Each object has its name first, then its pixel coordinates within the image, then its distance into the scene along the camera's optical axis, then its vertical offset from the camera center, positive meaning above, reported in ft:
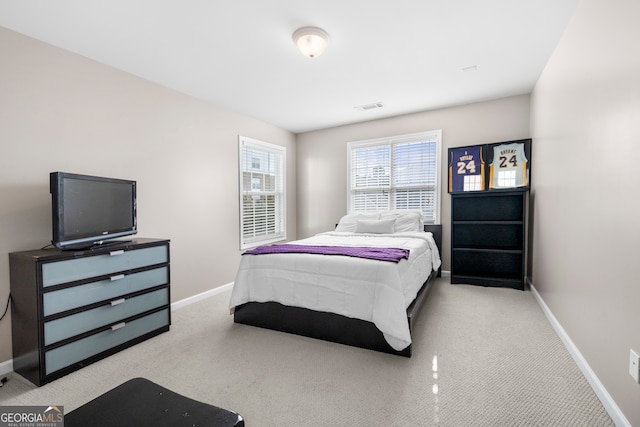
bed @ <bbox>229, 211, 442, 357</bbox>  7.19 -2.33
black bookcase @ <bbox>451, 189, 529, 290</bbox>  12.53 -1.40
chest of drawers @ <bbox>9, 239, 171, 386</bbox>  6.36 -2.38
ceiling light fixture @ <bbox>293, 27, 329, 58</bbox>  7.47 +4.33
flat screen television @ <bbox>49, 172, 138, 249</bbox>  6.74 -0.07
